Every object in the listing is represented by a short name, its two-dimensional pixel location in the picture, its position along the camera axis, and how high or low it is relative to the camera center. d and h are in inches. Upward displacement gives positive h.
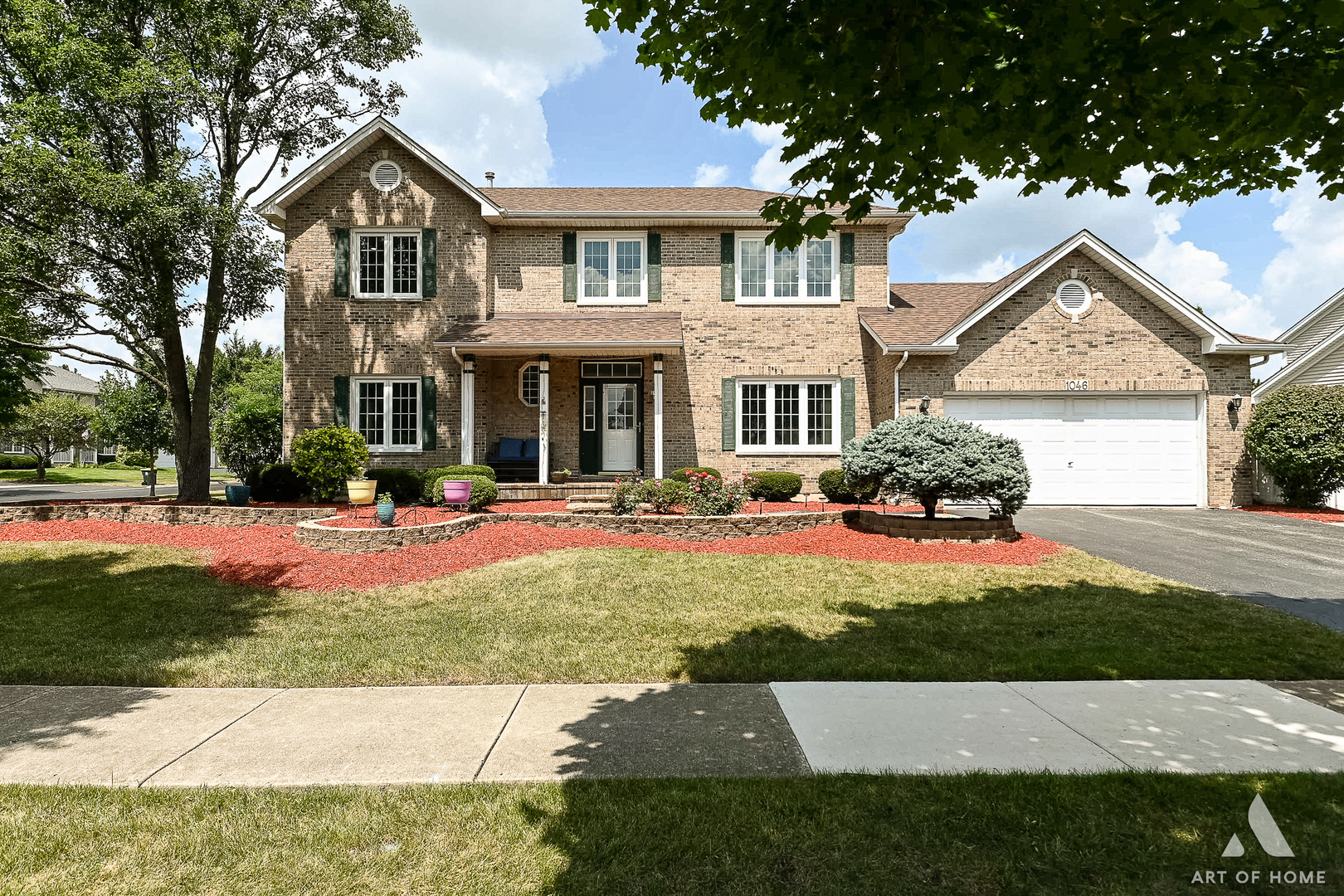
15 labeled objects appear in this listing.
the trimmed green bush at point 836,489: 561.4 -36.6
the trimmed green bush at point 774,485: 554.3 -32.7
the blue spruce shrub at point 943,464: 397.7 -10.2
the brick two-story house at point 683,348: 585.9 +96.6
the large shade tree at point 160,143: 450.9 +241.3
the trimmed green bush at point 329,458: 512.7 -6.2
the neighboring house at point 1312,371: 595.8 +74.8
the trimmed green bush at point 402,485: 569.6 -31.0
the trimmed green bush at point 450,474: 538.3 -20.5
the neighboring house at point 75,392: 2024.1 +193.9
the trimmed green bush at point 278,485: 574.6 -31.0
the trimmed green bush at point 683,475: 506.6 -22.0
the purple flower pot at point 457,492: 490.6 -32.8
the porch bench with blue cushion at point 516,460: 619.8 -10.9
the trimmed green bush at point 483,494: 494.6 -34.3
